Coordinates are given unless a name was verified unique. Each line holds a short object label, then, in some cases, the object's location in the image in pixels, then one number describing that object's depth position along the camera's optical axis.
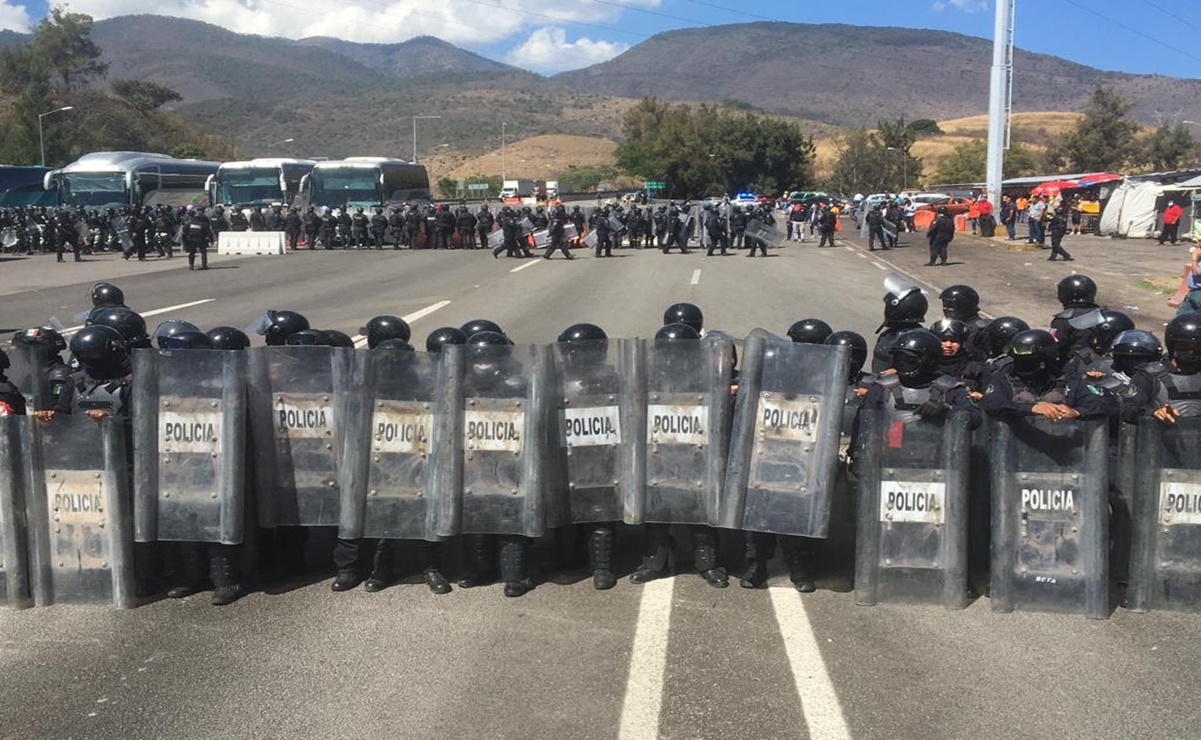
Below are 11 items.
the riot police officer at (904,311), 6.94
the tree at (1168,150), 83.38
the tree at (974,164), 102.81
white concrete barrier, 35.22
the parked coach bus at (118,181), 40.31
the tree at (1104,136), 84.19
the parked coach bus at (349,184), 40.19
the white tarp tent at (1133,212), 37.47
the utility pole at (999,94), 37.78
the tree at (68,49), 105.44
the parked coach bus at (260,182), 41.06
